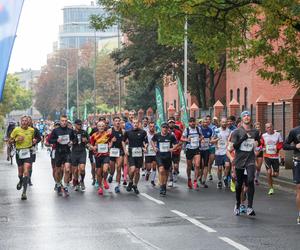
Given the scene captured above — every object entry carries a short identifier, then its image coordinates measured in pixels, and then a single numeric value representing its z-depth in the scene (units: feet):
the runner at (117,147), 65.87
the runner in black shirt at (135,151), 63.26
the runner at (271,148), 63.98
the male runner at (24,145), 58.59
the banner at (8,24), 41.37
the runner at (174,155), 71.66
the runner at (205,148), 69.05
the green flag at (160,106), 127.42
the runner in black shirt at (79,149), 64.64
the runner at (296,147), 42.55
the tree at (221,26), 76.79
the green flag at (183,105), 116.31
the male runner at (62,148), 62.23
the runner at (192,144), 67.41
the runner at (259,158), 66.62
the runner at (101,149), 63.26
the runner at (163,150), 60.85
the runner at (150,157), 71.72
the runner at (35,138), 59.98
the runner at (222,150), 68.74
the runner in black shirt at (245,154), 46.19
